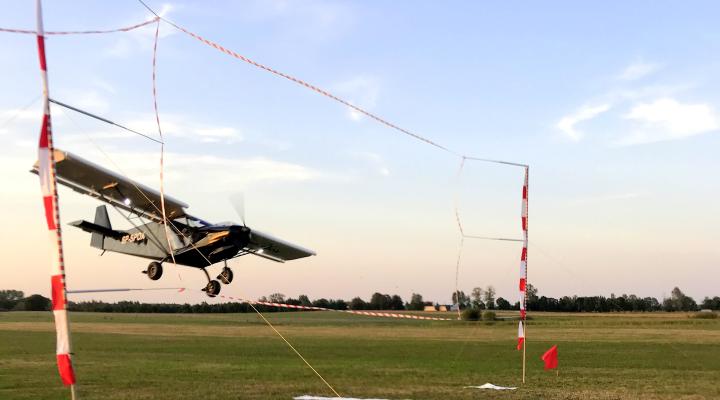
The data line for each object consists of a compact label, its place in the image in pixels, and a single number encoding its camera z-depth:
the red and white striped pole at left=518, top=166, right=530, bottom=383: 24.31
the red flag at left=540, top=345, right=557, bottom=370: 29.82
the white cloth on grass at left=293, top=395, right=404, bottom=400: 26.30
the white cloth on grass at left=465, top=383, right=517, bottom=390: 30.72
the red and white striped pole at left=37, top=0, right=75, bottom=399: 8.52
